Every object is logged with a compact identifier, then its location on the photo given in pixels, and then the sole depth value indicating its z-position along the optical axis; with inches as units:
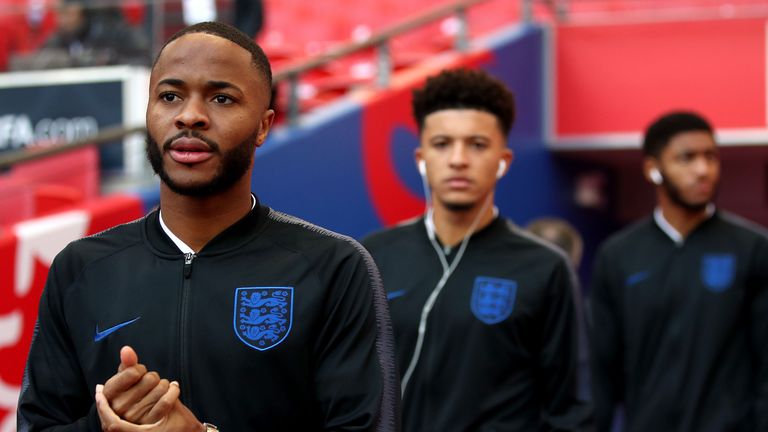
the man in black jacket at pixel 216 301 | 83.8
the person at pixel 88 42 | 327.9
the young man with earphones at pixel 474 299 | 144.5
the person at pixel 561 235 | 233.3
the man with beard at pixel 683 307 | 183.3
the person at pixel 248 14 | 319.3
